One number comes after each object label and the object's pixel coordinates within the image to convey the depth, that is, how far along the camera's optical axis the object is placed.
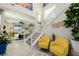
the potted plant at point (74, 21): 1.20
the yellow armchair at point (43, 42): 1.30
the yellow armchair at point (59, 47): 1.23
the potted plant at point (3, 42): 1.23
